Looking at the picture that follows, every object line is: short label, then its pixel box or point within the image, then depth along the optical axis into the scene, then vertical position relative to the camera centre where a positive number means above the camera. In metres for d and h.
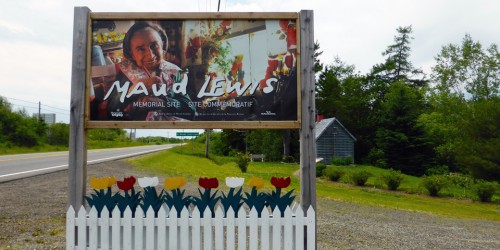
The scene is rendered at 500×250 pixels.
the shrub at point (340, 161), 38.62 -2.34
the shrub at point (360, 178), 22.89 -2.38
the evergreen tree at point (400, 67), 62.81 +11.34
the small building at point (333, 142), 39.91 -0.48
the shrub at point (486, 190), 19.73 -2.66
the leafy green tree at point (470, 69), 41.16 +7.25
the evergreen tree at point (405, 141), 40.12 -0.39
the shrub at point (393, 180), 22.02 -2.41
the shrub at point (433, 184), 20.64 -2.50
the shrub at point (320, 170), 26.49 -2.23
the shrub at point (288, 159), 40.67 -2.27
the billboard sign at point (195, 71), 4.73 +0.80
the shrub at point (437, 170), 38.47 -3.29
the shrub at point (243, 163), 25.75 -1.69
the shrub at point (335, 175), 24.92 -2.40
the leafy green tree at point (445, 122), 40.47 +1.68
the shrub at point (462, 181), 25.89 -3.00
